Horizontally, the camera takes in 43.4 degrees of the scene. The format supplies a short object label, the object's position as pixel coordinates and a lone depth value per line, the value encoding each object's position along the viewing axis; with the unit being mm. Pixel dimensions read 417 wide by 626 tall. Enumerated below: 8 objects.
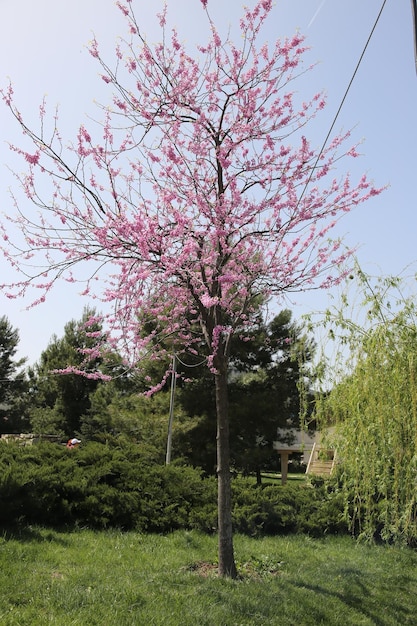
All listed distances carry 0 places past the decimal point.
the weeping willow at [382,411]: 4879
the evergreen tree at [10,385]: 29672
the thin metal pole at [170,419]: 17172
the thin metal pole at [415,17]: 3793
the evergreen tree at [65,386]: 30172
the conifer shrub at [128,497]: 6367
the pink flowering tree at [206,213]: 5660
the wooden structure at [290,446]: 15703
